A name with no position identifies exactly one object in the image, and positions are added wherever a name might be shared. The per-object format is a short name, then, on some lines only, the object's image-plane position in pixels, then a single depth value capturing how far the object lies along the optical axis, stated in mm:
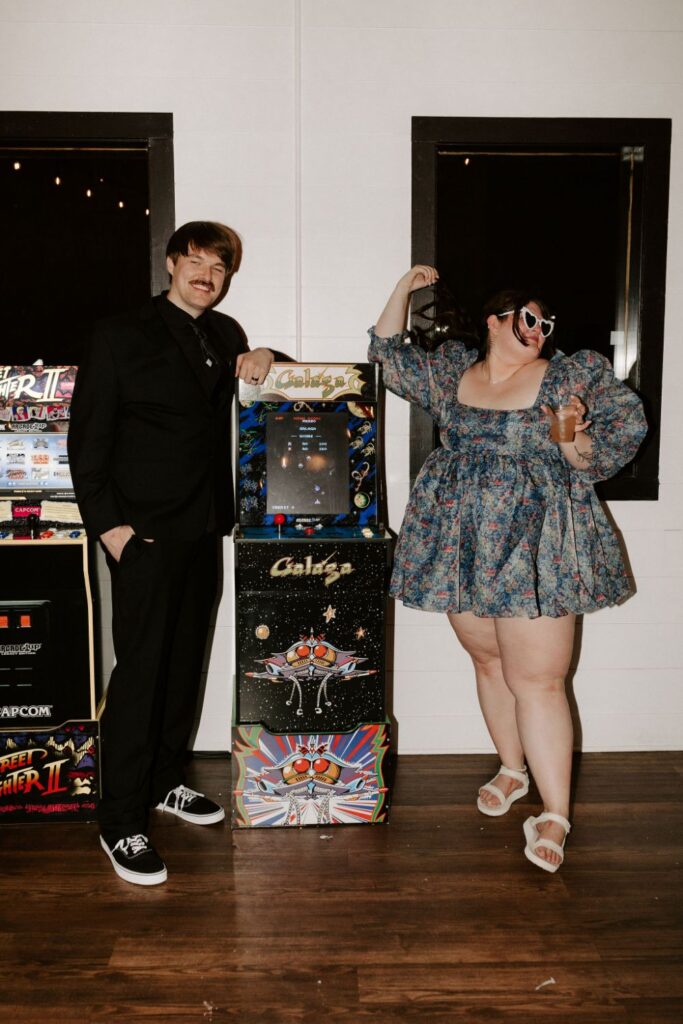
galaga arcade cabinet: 2637
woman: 2484
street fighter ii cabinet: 2693
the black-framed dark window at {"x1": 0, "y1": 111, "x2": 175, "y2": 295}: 3059
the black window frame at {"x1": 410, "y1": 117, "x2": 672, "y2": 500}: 3139
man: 2443
